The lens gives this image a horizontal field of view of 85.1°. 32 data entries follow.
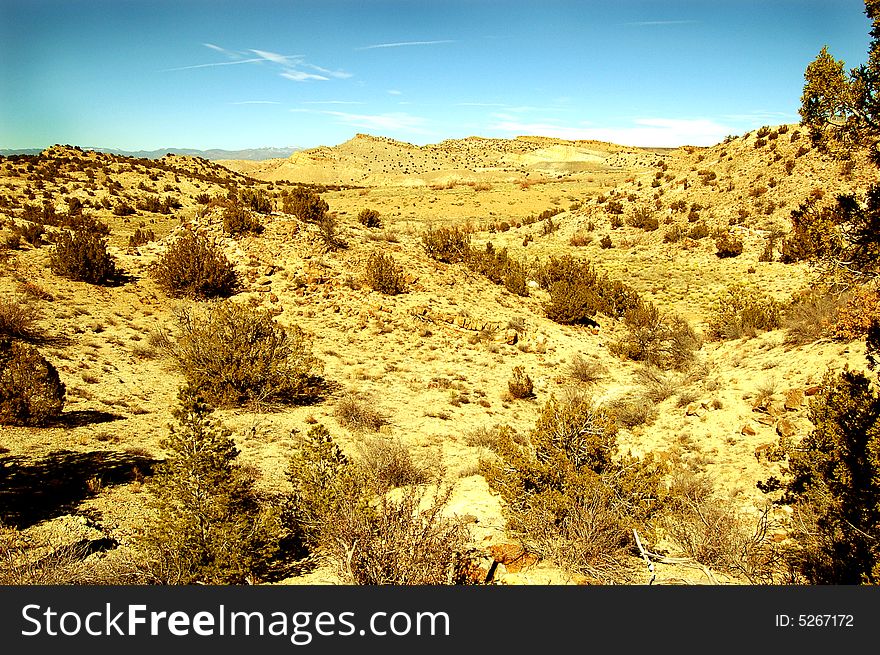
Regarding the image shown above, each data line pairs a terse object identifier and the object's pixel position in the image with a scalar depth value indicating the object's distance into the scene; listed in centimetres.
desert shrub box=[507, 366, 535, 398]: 1013
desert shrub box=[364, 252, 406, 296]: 1399
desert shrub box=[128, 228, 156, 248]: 1625
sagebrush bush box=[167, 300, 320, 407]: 855
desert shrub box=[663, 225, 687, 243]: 2158
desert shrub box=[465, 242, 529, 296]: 1633
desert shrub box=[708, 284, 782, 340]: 1138
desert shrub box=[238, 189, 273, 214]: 1669
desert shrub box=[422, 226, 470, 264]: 1745
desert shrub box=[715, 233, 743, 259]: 1898
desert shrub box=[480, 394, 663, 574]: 453
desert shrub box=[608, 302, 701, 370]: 1183
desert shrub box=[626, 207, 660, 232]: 2333
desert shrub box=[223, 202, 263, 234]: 1551
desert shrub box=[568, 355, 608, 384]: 1120
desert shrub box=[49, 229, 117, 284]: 1281
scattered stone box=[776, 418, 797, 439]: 689
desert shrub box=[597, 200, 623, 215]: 2575
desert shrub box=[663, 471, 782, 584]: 436
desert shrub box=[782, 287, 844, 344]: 898
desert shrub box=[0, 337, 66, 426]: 655
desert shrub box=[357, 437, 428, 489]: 640
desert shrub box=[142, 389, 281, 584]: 384
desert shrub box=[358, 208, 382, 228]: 2114
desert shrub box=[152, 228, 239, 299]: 1322
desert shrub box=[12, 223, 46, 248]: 1496
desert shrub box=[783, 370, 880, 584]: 413
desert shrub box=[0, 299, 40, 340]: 919
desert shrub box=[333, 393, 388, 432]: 821
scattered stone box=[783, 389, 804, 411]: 736
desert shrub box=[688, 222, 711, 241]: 2077
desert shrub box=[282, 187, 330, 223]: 1709
